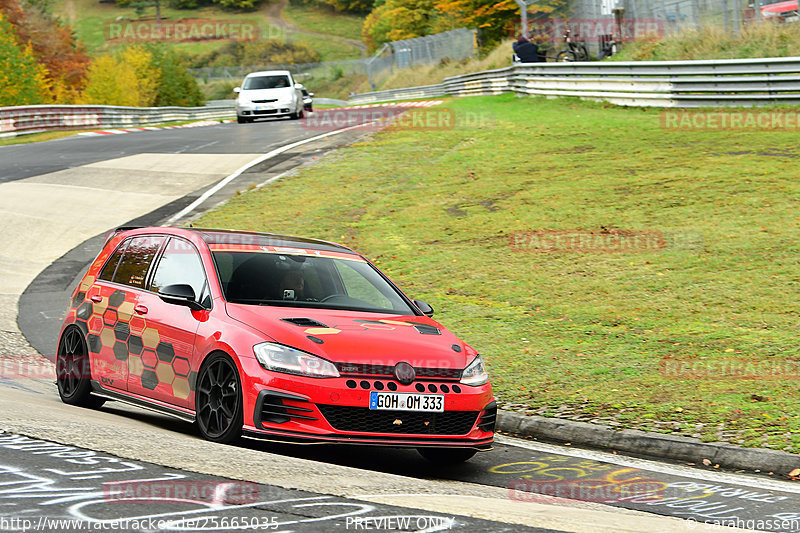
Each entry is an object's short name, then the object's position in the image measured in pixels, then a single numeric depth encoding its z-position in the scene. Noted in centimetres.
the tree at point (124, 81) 7519
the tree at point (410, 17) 10212
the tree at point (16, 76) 6106
